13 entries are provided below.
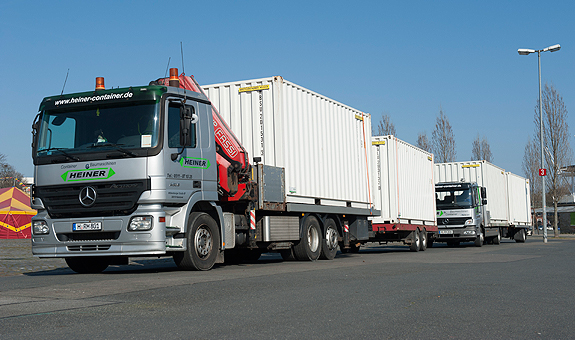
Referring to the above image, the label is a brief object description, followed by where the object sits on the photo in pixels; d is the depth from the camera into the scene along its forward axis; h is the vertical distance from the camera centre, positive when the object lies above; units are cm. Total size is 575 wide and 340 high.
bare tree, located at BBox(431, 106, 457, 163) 4997 +580
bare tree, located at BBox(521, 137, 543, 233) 6375 +471
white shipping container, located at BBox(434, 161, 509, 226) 2756 +169
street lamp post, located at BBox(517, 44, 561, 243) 3177 +844
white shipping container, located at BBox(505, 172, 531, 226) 3275 +73
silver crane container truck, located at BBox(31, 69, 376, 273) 981 +86
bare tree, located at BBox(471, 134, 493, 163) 5978 +614
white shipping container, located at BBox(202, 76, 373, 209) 1324 +200
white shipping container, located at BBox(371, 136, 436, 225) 1905 +109
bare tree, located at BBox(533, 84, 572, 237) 4619 +498
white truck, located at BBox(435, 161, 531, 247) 2466 +43
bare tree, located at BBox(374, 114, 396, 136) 4741 +683
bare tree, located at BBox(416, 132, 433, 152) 5147 +608
